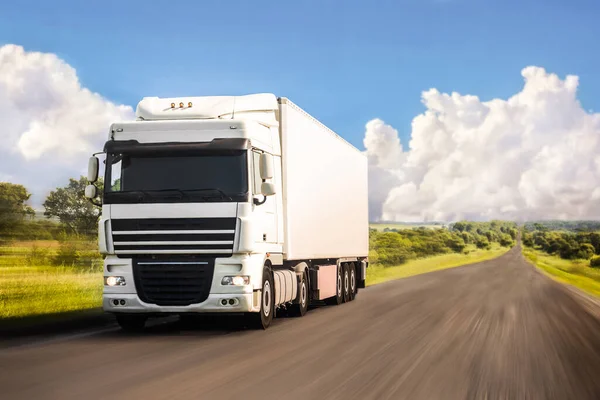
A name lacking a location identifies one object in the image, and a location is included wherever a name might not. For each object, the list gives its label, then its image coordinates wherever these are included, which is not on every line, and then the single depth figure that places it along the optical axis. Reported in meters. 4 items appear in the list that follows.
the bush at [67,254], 28.20
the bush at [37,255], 27.08
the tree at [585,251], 129.75
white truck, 15.10
